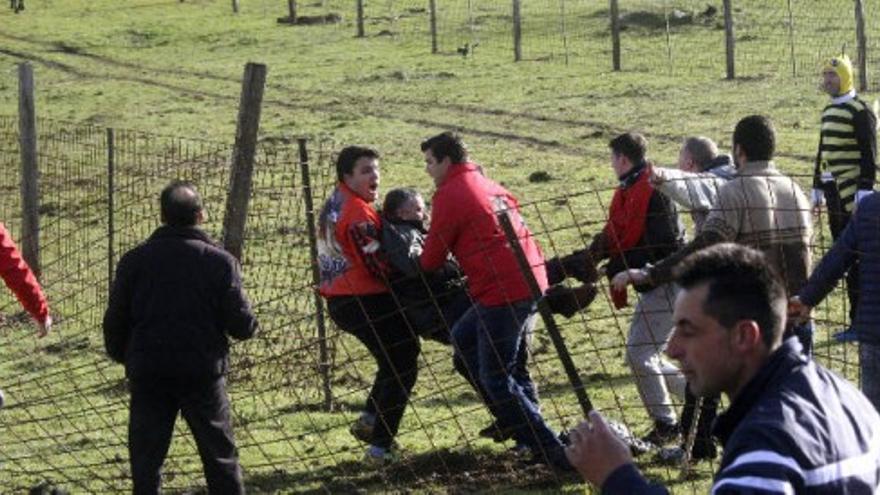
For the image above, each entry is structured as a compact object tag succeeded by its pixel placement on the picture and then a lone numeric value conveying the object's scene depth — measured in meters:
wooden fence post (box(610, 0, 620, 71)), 28.25
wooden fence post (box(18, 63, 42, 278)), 14.41
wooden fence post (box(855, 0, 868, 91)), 23.42
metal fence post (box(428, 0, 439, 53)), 32.19
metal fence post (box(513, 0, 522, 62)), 30.42
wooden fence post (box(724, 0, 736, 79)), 26.27
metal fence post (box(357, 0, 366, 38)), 35.74
